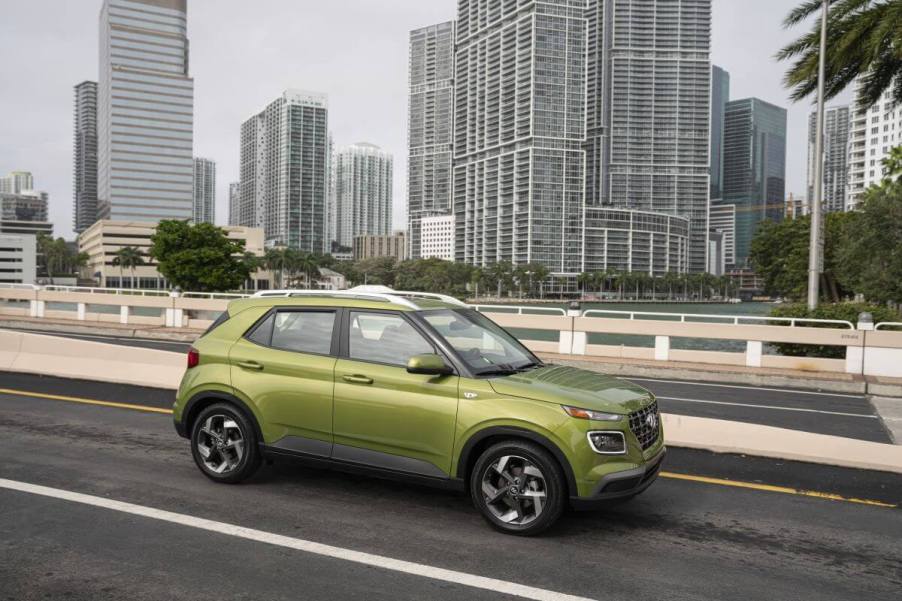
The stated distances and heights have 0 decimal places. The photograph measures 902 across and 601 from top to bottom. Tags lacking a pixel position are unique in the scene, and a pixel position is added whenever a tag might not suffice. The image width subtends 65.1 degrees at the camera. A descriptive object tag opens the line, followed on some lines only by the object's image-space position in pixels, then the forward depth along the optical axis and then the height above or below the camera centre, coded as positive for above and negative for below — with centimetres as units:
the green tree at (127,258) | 16838 +439
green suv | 503 -97
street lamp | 1973 +190
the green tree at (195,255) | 9906 +307
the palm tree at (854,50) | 1753 +638
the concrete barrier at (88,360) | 1205 -154
